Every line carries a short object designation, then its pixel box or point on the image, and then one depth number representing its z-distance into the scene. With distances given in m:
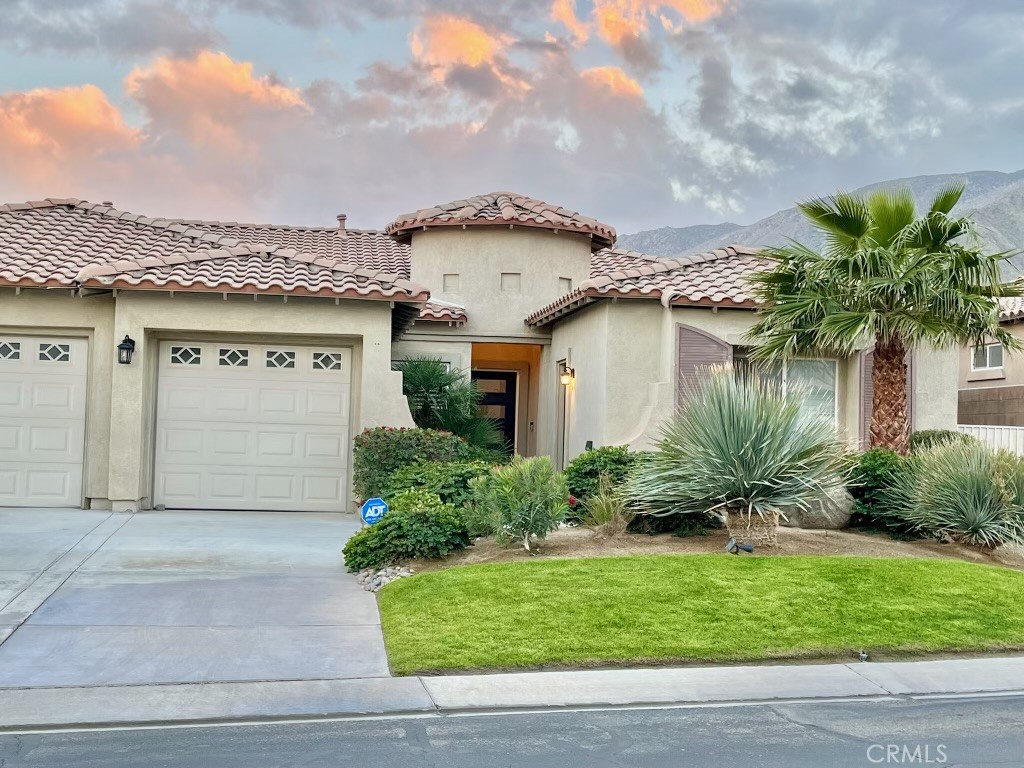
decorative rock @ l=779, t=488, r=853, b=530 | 11.89
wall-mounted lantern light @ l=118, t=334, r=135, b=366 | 14.63
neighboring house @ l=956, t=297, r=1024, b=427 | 23.89
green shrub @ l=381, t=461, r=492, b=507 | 11.77
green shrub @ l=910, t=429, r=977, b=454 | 15.14
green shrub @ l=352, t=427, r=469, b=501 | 14.12
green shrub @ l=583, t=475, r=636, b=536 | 11.45
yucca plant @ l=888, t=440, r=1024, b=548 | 11.06
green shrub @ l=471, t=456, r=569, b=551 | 10.59
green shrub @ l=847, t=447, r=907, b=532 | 12.12
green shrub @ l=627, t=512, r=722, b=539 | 11.45
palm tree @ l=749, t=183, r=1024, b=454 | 12.61
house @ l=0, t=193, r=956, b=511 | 14.96
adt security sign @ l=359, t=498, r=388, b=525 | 11.20
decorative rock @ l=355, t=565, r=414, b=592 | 9.90
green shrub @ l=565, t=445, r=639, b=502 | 12.49
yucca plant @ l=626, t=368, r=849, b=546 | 10.46
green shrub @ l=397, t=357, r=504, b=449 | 17.44
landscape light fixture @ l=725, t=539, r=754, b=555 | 10.24
